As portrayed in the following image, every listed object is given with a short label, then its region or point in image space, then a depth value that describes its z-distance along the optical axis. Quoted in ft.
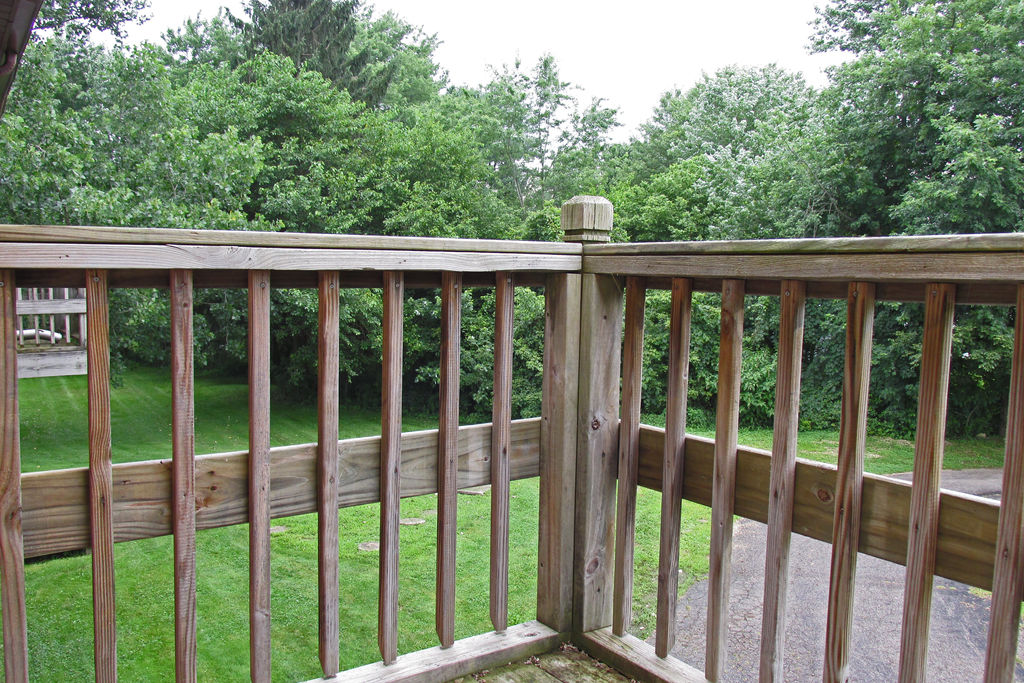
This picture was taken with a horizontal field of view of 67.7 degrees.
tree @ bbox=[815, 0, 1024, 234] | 32.60
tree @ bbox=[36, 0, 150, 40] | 38.86
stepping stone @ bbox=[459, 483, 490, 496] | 23.57
